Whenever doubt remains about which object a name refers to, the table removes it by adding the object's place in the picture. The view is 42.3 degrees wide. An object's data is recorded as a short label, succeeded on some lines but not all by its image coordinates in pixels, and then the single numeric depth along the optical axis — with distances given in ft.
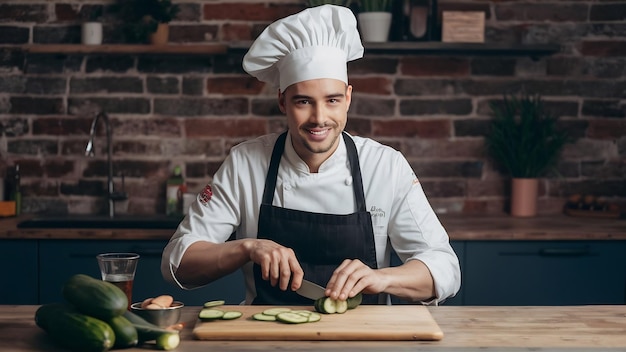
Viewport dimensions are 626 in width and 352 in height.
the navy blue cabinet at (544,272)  11.06
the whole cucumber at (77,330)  5.19
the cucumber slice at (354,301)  6.33
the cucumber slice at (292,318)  5.85
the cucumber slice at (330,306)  6.17
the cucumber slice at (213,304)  6.31
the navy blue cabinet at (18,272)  10.98
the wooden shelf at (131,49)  12.25
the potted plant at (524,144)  12.48
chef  7.54
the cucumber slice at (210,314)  5.94
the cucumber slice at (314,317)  5.89
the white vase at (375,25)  12.14
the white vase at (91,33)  12.46
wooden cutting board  5.67
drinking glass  5.95
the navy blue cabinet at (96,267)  11.00
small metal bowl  5.80
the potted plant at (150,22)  12.38
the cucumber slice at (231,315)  5.98
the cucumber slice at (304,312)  6.02
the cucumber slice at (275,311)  6.07
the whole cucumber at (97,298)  5.27
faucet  12.56
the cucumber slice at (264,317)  5.94
